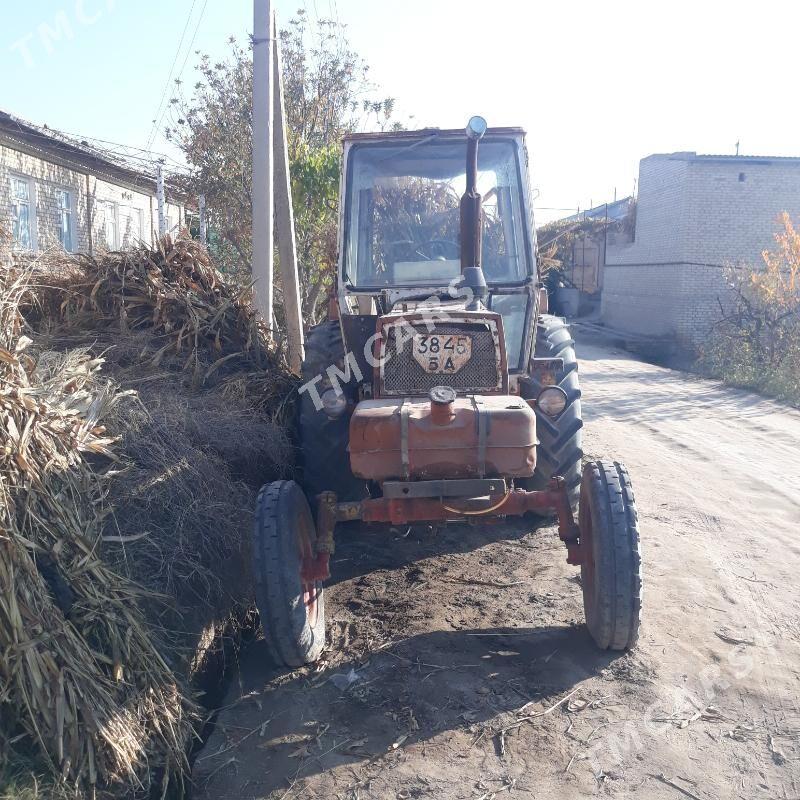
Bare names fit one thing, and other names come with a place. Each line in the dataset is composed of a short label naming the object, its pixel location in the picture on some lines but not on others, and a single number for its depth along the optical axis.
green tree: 10.49
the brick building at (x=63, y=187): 11.84
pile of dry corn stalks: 2.92
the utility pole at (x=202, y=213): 11.27
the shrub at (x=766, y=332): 13.09
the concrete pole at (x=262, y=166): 7.46
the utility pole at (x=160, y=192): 11.60
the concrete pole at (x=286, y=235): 8.02
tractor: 3.79
